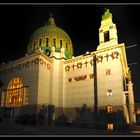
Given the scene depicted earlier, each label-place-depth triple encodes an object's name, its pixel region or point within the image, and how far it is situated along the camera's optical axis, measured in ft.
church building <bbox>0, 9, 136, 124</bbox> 94.27
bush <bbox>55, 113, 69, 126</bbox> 97.70
